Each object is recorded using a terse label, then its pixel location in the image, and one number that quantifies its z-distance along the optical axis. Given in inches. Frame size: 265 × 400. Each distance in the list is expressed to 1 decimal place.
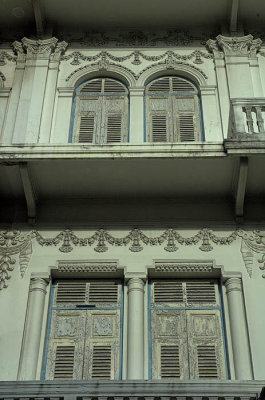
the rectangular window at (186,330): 337.7
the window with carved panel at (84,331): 338.3
